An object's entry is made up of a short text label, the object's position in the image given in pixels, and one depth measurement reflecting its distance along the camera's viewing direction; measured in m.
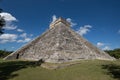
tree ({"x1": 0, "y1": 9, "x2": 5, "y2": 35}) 8.67
